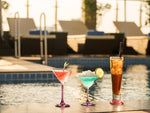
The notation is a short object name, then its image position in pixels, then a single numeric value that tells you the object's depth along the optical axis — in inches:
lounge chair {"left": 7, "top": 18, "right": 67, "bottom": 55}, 481.0
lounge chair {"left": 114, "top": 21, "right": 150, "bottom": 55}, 533.3
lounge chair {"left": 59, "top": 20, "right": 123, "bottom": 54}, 516.4
